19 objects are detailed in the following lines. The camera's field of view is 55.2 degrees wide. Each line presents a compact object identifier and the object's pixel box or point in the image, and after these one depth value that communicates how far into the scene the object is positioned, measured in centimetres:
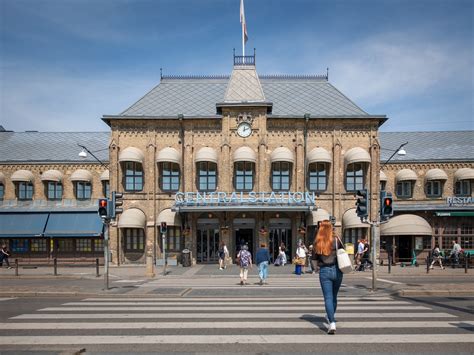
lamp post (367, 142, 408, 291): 1526
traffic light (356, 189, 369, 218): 1584
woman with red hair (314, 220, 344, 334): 820
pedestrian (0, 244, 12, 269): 2921
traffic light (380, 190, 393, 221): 1555
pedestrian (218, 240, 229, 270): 2753
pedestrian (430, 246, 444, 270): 2820
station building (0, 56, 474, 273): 3178
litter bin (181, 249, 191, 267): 3019
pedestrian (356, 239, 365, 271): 2716
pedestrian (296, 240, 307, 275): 2338
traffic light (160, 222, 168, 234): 2497
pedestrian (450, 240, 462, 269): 2914
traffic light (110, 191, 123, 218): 1652
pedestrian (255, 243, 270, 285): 1831
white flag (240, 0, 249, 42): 3694
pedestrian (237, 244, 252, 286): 1811
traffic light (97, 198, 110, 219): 1612
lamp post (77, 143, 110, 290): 1567
